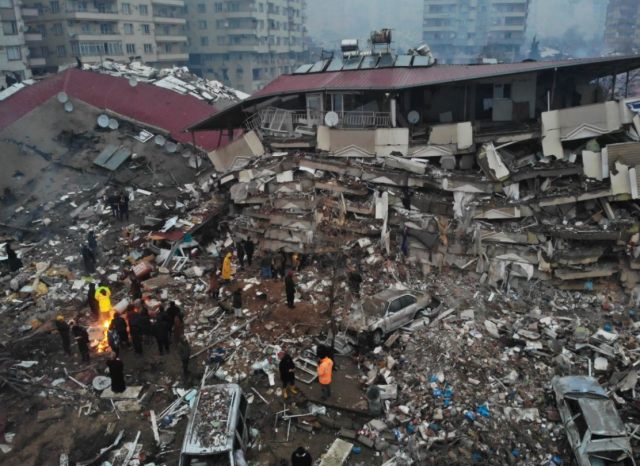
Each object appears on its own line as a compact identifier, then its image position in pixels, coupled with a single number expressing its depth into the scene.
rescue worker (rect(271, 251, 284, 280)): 16.66
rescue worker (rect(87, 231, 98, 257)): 18.42
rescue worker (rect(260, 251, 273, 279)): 16.72
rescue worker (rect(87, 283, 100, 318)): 14.88
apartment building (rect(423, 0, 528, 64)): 83.19
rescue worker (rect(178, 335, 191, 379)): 11.49
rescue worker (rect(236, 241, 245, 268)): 17.48
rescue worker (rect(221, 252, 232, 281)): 16.14
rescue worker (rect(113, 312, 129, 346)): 12.77
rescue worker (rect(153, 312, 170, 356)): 12.46
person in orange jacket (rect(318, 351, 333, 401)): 10.50
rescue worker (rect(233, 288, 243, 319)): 14.07
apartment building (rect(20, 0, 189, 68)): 50.73
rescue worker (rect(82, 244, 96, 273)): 17.58
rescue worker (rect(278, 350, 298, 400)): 10.73
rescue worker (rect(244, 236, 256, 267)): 17.45
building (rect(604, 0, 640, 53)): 86.62
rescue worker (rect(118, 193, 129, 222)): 20.86
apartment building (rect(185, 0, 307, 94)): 67.44
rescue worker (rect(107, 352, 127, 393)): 11.19
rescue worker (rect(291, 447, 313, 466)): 8.31
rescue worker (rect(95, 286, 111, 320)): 14.76
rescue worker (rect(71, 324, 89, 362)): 12.47
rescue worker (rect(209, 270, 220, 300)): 15.33
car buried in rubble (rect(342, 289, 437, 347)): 12.31
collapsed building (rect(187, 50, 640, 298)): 14.90
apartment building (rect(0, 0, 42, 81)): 43.62
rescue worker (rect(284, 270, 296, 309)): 14.27
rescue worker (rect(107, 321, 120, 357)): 12.41
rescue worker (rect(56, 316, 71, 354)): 12.70
